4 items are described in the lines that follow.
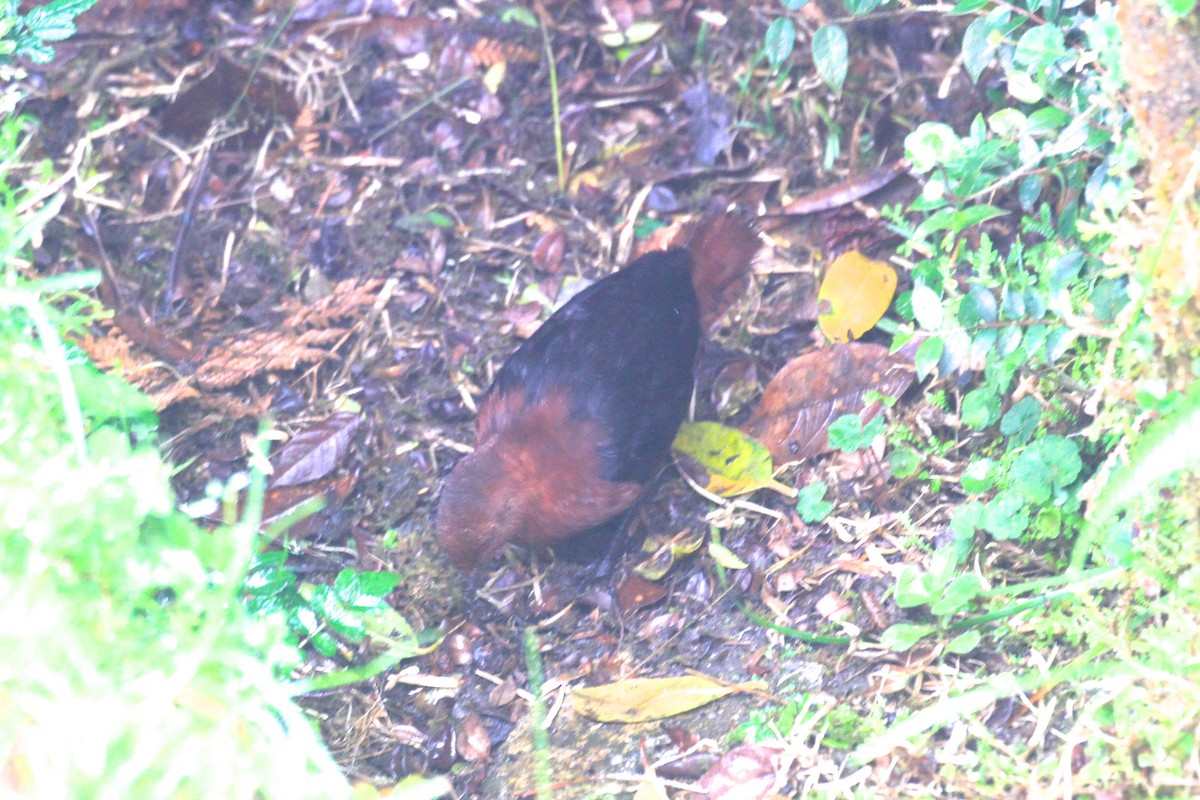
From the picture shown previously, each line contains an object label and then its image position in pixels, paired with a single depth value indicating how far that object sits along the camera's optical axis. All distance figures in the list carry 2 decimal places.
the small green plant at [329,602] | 4.80
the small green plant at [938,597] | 4.56
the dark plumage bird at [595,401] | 6.53
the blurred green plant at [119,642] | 2.89
